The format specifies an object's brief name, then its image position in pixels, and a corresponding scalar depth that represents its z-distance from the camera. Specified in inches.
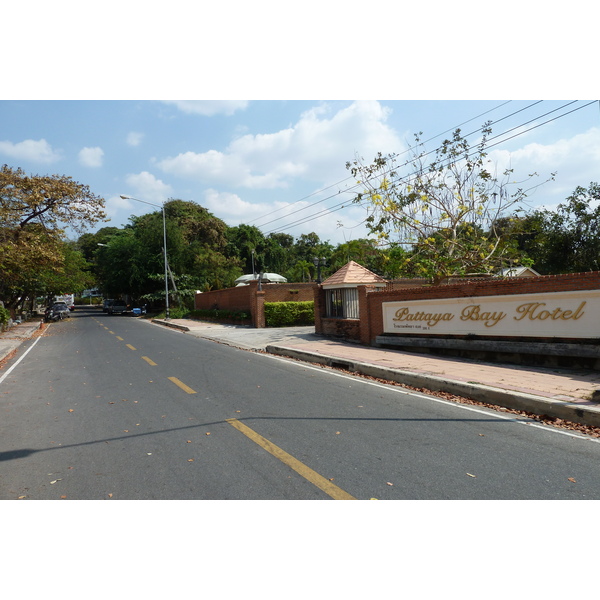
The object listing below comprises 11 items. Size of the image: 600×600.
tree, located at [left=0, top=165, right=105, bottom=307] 880.3
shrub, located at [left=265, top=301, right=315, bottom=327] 980.6
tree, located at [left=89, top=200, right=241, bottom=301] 1731.1
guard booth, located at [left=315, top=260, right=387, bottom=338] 674.2
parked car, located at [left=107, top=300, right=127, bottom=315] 2034.9
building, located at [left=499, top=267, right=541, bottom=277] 1265.0
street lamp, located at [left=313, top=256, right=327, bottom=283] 906.9
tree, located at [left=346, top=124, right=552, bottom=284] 634.8
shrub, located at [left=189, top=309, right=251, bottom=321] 1080.2
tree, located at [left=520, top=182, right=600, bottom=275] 1128.8
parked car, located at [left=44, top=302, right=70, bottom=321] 1550.2
